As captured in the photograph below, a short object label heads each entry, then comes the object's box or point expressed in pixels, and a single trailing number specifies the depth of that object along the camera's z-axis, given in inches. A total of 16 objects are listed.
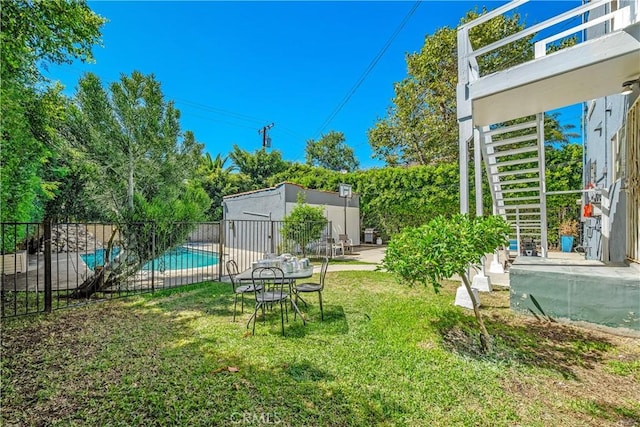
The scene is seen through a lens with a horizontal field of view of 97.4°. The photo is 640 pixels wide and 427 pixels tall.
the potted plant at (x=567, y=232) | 382.0
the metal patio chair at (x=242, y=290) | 170.4
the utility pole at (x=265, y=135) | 1002.7
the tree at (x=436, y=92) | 501.7
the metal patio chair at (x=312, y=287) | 168.1
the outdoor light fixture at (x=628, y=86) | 134.8
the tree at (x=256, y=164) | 846.5
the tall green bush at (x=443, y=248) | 106.8
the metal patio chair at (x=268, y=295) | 144.7
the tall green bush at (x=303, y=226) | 382.9
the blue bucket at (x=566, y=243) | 380.6
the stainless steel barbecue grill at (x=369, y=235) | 614.9
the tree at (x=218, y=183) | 739.4
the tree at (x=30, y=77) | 149.3
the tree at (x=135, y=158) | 202.8
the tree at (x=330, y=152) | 1114.7
